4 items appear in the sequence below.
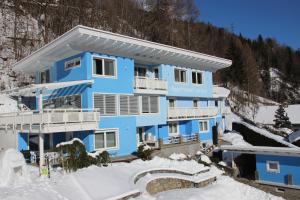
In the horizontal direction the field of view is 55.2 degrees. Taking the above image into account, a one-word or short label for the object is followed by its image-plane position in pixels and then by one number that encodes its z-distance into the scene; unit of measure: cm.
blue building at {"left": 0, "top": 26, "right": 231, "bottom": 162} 1928
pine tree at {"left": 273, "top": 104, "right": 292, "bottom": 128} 4906
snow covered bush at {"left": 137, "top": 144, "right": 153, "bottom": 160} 2059
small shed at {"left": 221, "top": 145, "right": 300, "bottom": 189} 2081
